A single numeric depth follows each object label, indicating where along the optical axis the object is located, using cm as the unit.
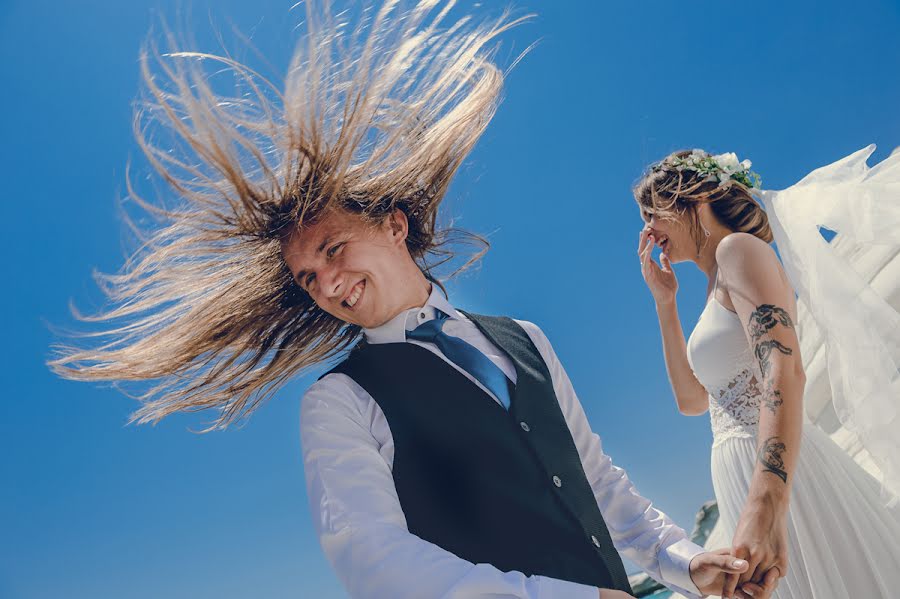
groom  128
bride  196
